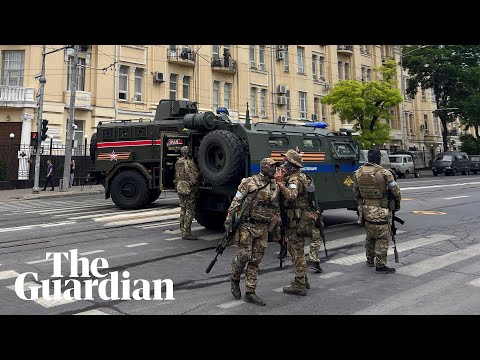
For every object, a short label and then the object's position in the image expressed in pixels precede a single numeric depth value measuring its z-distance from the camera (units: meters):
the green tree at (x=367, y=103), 31.19
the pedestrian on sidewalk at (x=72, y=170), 23.70
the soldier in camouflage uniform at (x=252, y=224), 5.16
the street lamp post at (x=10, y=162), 23.10
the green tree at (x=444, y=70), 43.03
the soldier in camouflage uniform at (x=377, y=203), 6.47
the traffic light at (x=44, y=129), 20.41
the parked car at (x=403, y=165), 34.22
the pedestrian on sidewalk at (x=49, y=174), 21.65
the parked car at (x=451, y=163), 36.56
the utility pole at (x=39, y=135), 20.69
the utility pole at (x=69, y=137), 21.24
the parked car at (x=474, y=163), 39.58
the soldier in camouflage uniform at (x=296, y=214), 5.41
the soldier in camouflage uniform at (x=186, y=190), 8.91
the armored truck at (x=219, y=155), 8.61
